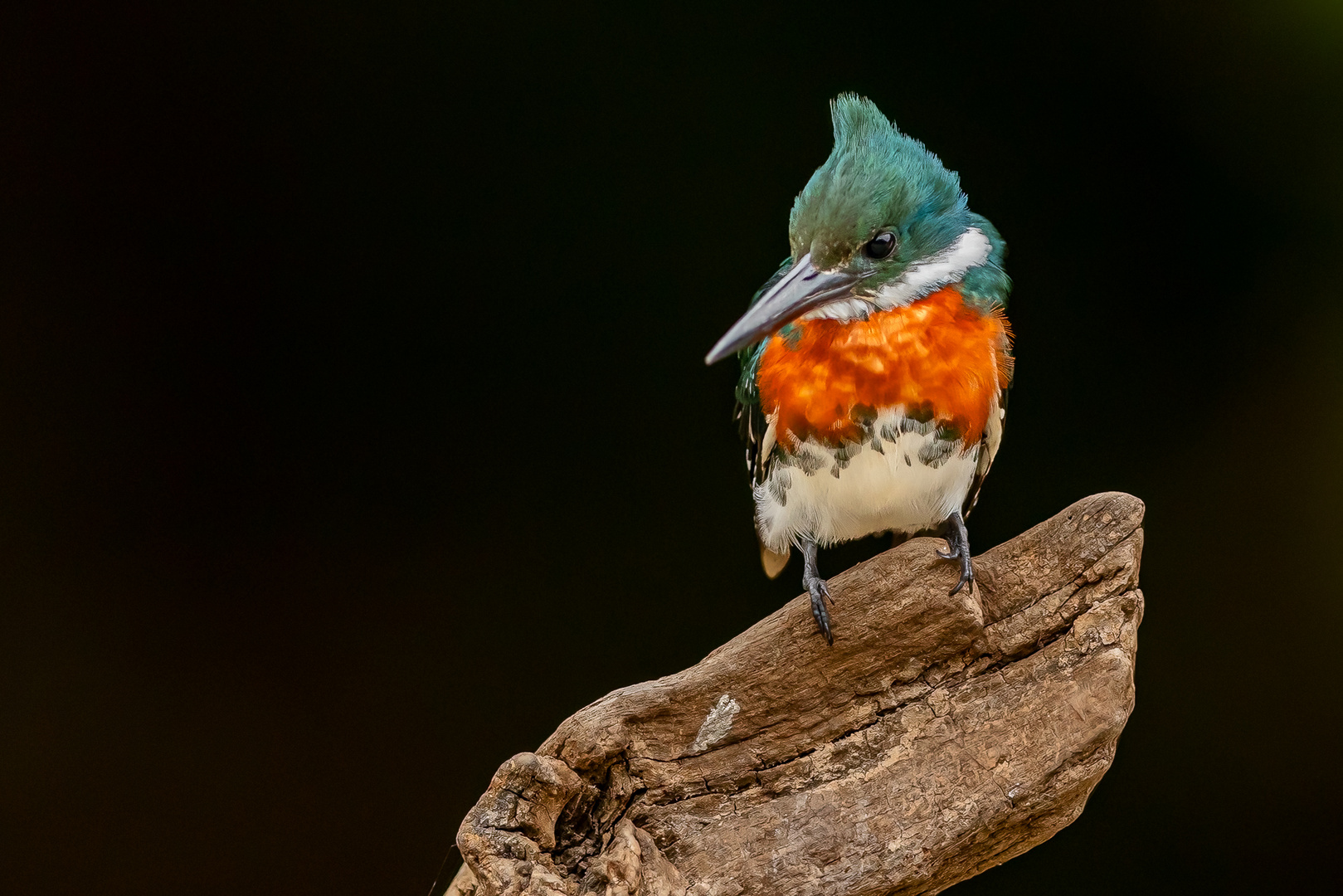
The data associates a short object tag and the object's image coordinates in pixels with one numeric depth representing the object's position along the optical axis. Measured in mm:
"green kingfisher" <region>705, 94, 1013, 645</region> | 4117
